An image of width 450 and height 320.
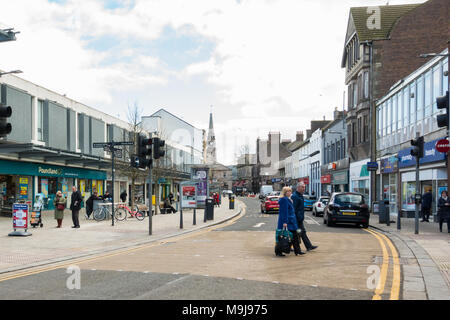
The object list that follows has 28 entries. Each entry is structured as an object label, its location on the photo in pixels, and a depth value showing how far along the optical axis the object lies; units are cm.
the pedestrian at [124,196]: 3859
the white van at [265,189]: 7456
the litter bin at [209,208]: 2322
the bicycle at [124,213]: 2448
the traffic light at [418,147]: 1646
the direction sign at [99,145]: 2023
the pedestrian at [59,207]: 1911
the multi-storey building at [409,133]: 2302
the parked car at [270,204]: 3256
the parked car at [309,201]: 3759
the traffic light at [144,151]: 1633
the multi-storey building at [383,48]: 3472
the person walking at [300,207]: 1148
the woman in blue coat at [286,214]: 1052
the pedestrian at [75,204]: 1898
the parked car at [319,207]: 2962
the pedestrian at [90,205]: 2536
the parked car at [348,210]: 1993
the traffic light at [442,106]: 960
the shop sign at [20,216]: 1599
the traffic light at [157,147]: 1692
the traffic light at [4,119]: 824
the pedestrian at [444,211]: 1697
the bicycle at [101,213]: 2419
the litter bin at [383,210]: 2159
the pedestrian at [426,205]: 2259
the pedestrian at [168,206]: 3098
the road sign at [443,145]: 1516
